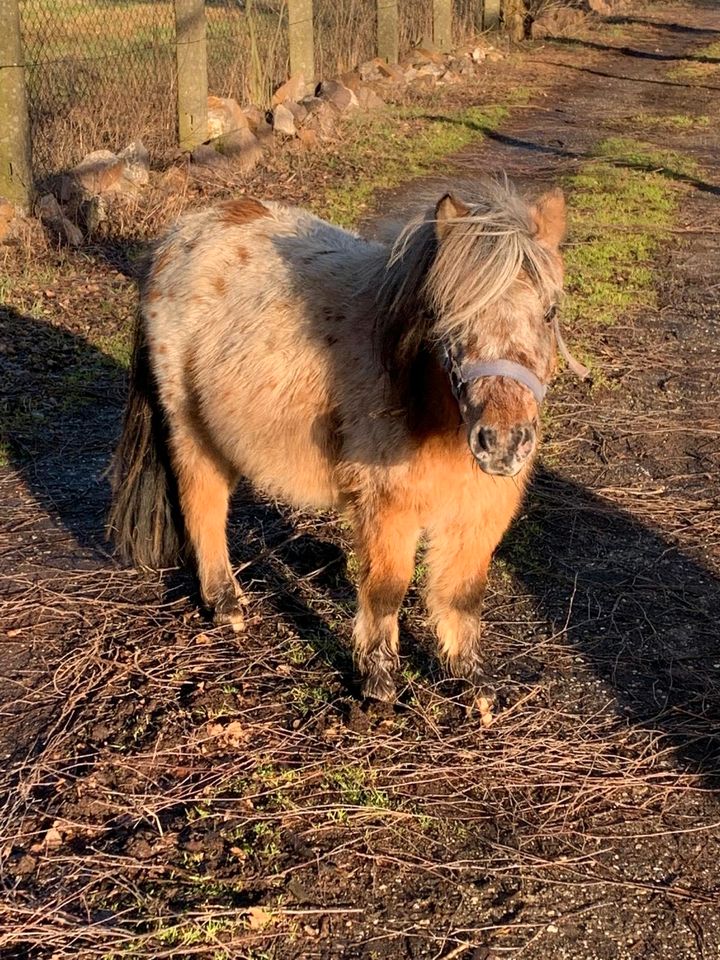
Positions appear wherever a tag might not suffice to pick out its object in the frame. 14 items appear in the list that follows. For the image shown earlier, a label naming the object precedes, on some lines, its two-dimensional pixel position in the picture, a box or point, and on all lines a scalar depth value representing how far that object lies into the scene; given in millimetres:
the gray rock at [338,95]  12352
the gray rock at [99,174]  8578
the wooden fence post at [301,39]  11758
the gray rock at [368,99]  12934
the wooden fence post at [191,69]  9633
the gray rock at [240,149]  10141
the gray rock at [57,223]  7957
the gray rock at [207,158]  9844
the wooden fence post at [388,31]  14367
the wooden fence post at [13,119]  7379
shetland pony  2789
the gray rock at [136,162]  8922
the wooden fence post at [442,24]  16422
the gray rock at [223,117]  10359
